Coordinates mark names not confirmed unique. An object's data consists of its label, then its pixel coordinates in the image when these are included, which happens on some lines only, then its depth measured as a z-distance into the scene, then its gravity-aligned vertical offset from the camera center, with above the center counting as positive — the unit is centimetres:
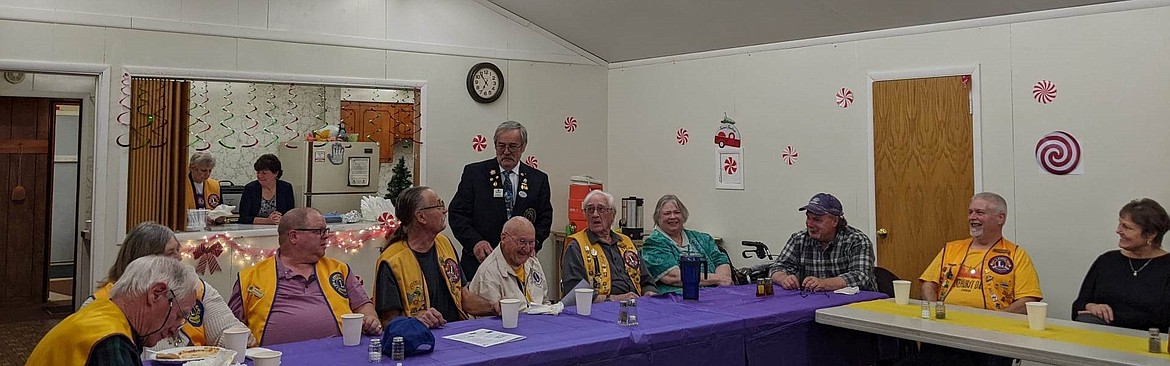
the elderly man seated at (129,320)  199 -30
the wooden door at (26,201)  748 -3
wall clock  598 +87
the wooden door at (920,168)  472 +22
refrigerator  667 +22
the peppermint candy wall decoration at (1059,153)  432 +28
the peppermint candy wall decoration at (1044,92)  439 +61
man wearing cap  400 -25
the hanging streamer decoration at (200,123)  711 +69
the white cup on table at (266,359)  225 -43
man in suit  456 +2
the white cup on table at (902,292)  357 -38
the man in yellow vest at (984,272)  366 -30
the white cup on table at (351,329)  262 -41
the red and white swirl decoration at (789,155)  544 +32
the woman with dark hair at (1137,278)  354 -31
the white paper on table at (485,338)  267 -45
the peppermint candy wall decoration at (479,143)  603 +43
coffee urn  632 -8
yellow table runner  281 -46
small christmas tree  628 +15
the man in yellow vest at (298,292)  298 -34
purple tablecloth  256 -47
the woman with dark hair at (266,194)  591 +4
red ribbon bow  490 -35
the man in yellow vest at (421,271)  323 -28
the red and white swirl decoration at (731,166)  576 +26
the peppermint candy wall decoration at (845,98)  517 +67
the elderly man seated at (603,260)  391 -28
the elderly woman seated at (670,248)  431 -24
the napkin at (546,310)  320 -42
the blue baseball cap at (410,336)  248 -41
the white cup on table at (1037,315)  305 -40
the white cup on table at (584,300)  318 -38
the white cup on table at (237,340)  232 -40
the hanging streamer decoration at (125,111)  475 +51
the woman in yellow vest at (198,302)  280 -35
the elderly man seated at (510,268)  344 -28
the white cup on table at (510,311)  289 -38
